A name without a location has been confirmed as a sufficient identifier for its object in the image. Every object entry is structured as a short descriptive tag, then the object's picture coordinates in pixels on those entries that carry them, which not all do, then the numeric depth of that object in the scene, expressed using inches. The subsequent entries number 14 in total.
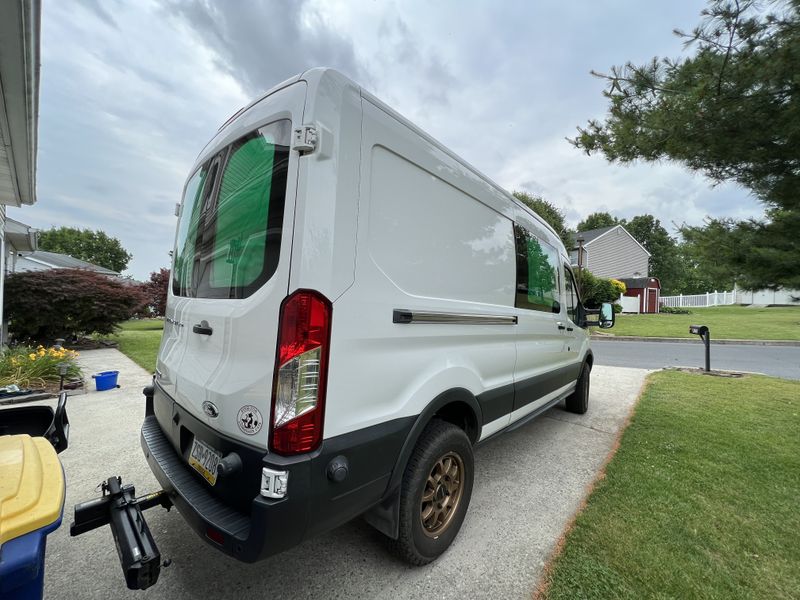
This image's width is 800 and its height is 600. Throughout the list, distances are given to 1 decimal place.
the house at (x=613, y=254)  1135.5
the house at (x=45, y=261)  612.1
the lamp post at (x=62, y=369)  192.5
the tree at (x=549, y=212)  918.9
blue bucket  219.6
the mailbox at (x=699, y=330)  296.9
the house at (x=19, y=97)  105.9
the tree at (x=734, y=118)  119.6
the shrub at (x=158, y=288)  659.4
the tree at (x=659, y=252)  1877.5
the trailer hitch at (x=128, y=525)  52.8
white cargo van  57.7
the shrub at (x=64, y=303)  362.6
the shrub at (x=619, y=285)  919.8
